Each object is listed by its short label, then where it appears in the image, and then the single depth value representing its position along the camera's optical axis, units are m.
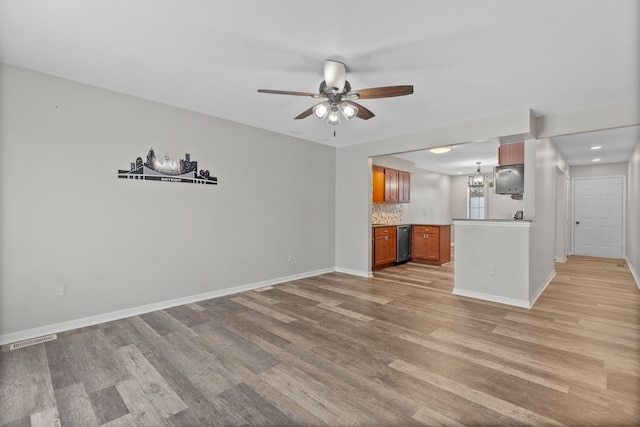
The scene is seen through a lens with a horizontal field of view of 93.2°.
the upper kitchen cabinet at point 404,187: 7.56
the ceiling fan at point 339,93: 2.64
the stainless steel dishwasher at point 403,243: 6.96
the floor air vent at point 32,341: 2.73
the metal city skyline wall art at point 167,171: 3.60
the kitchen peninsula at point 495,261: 3.92
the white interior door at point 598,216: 7.64
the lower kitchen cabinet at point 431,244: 6.97
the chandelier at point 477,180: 7.80
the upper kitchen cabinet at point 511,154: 4.40
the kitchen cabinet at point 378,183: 6.77
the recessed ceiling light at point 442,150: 5.86
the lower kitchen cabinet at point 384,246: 6.28
